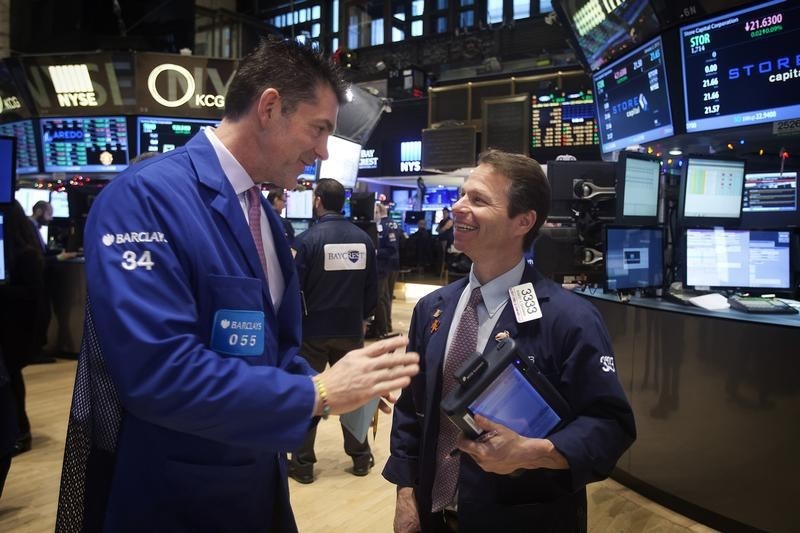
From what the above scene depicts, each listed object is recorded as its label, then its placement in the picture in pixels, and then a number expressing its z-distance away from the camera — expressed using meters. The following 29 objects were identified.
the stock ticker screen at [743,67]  3.33
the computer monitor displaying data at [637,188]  3.48
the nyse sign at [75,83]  6.10
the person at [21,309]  3.87
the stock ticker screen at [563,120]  8.04
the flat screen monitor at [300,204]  8.26
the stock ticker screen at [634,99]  4.07
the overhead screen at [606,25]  4.07
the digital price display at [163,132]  6.18
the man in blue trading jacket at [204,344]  0.91
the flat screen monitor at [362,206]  7.07
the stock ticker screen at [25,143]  6.49
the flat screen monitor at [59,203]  9.29
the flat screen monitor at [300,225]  8.16
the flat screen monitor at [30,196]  9.41
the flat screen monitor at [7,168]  3.51
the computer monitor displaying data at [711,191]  3.68
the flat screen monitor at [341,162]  5.47
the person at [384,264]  7.91
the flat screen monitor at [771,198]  4.13
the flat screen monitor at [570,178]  3.96
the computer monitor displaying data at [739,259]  3.52
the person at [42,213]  7.58
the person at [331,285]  3.97
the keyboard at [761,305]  3.01
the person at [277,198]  5.12
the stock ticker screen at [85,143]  6.26
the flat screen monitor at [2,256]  3.66
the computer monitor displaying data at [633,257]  3.41
